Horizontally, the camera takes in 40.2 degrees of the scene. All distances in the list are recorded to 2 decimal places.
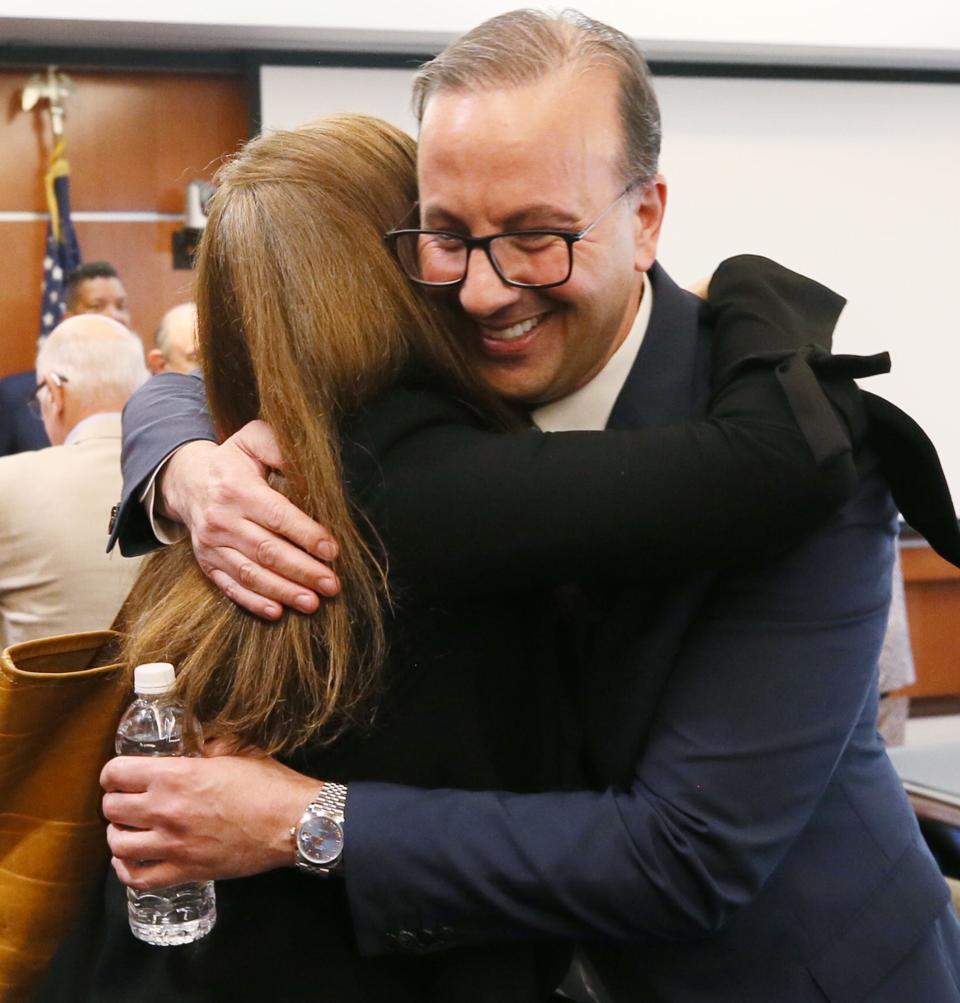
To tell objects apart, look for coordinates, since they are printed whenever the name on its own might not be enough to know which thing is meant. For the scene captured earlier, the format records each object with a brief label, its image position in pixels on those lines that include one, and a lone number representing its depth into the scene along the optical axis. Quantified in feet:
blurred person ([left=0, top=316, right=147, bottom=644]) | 9.06
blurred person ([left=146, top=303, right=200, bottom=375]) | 13.47
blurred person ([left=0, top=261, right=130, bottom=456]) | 15.03
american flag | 15.99
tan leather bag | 3.74
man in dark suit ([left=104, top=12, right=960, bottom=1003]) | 3.72
